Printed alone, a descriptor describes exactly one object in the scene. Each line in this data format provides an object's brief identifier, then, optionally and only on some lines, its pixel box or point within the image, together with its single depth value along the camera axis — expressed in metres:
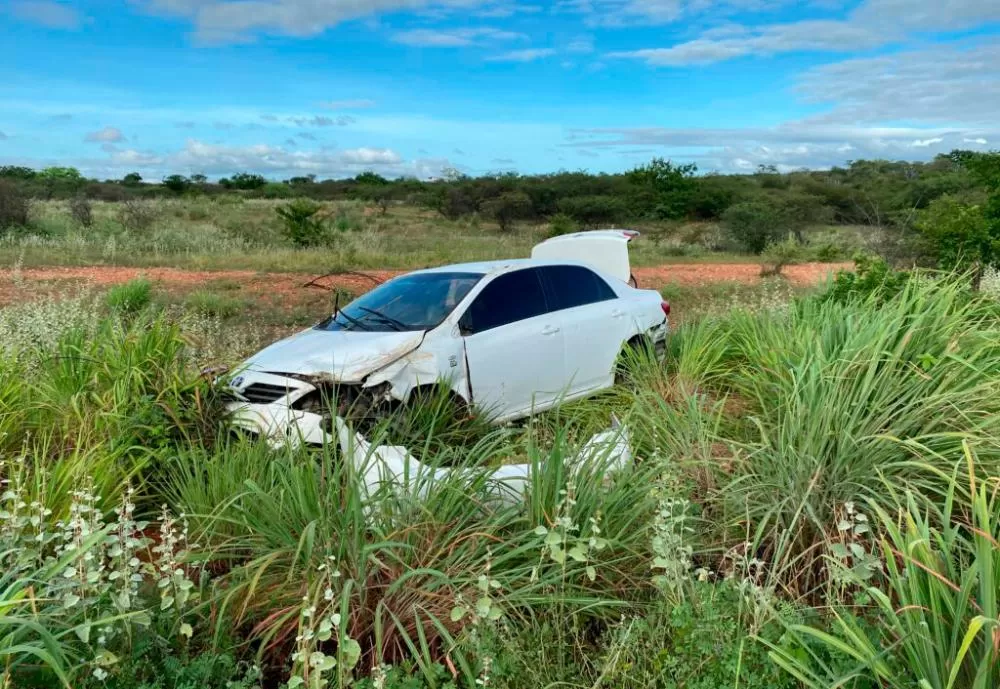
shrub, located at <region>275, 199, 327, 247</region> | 26.59
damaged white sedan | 6.25
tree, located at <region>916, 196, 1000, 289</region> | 12.58
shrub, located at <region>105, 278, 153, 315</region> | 11.92
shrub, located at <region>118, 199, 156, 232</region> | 30.77
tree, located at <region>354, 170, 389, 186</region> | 73.56
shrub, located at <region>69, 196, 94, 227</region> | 31.68
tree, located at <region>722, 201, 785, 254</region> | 33.38
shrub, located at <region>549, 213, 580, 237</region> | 34.38
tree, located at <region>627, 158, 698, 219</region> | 49.00
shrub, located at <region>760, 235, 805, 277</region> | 21.08
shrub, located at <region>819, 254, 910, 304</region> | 7.66
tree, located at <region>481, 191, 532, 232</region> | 45.86
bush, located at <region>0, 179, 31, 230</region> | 28.64
